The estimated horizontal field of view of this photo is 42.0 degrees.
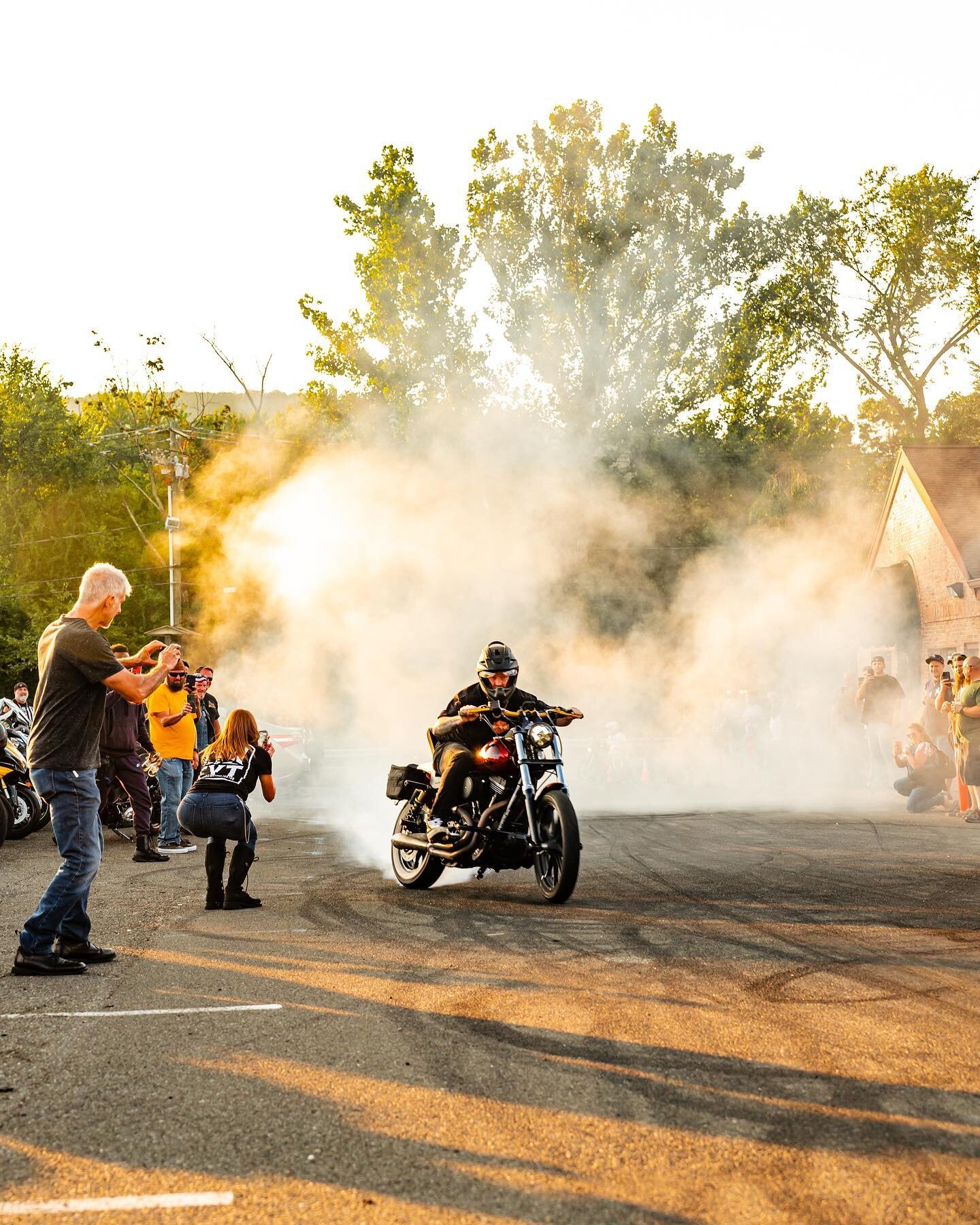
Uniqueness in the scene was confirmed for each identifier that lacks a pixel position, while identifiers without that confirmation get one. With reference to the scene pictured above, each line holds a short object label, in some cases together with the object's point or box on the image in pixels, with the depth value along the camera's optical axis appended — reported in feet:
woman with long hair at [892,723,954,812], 47.70
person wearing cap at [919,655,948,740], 49.75
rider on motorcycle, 27.99
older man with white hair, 19.48
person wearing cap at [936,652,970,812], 42.63
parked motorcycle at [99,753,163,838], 42.06
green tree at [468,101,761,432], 109.40
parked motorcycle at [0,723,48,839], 40.52
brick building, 80.38
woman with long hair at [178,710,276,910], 26.17
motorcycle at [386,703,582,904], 25.68
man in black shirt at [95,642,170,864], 36.86
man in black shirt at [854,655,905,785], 60.85
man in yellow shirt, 38.09
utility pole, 146.75
